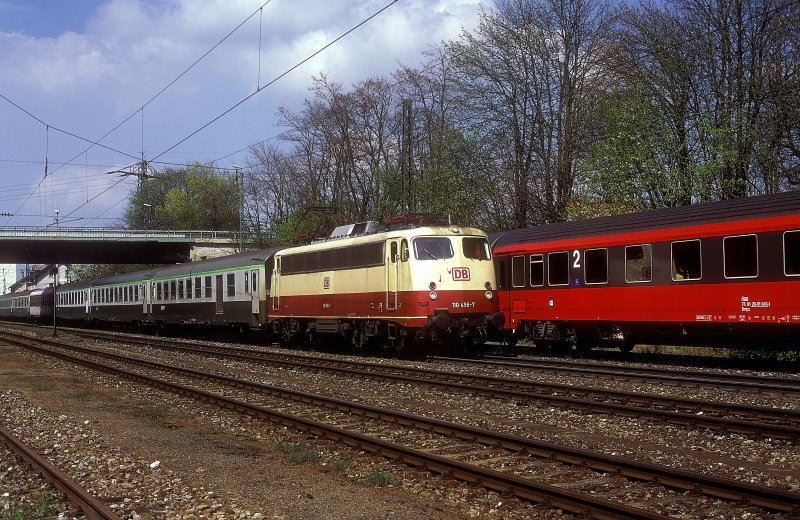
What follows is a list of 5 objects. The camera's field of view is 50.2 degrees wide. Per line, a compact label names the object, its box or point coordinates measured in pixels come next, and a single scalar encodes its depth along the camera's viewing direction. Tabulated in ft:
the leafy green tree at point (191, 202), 279.90
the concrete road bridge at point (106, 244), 214.90
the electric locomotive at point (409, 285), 68.39
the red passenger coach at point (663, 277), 56.13
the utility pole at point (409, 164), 101.71
